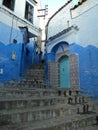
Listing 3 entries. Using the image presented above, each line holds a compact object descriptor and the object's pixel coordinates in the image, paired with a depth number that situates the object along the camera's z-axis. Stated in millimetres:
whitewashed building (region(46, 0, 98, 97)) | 4150
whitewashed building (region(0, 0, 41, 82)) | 5114
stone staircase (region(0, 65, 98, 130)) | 1598
